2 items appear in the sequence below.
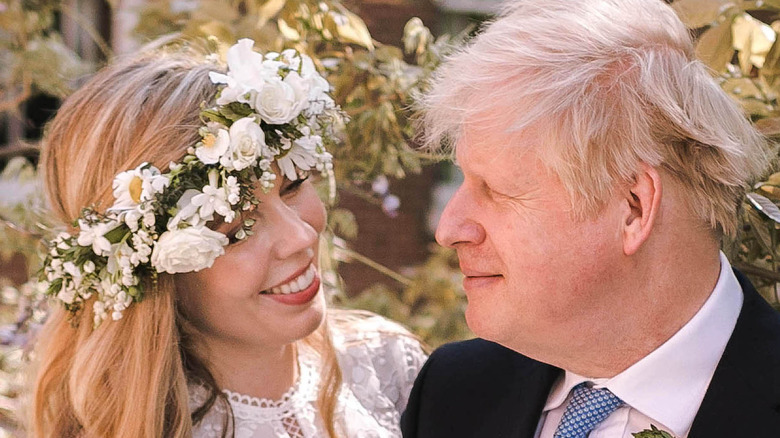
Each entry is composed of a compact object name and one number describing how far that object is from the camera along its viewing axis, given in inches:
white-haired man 78.8
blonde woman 97.3
